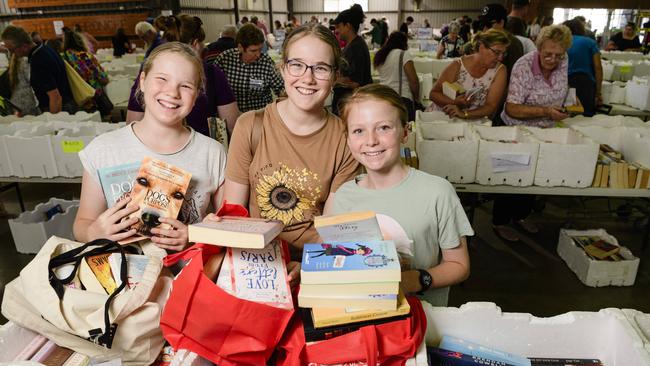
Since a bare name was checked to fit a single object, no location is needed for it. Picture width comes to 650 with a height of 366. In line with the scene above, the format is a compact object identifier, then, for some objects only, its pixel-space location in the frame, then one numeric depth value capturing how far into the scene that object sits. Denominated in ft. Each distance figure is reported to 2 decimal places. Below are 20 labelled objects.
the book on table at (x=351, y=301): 3.18
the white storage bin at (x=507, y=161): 9.58
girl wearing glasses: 5.00
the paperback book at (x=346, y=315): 3.21
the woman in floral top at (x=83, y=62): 17.60
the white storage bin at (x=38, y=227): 11.67
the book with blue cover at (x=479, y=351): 3.88
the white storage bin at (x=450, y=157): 9.58
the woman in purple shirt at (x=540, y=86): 10.46
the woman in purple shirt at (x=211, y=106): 7.77
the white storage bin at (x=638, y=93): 15.58
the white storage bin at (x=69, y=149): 10.70
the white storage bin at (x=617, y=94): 16.91
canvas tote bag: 3.55
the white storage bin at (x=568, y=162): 9.41
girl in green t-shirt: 4.42
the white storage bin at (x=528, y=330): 4.11
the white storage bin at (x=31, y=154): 10.78
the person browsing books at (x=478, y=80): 10.56
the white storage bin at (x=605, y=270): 10.20
